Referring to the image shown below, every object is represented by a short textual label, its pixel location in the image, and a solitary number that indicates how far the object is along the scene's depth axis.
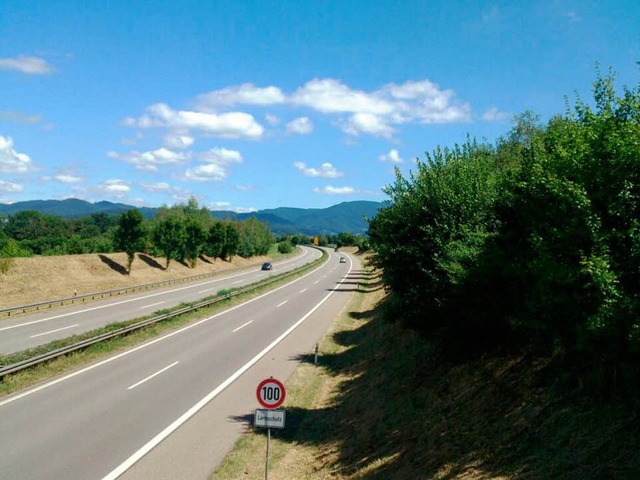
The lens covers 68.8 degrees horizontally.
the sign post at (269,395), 9.79
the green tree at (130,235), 55.97
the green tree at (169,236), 67.19
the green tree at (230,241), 90.34
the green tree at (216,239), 85.81
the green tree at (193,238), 72.96
